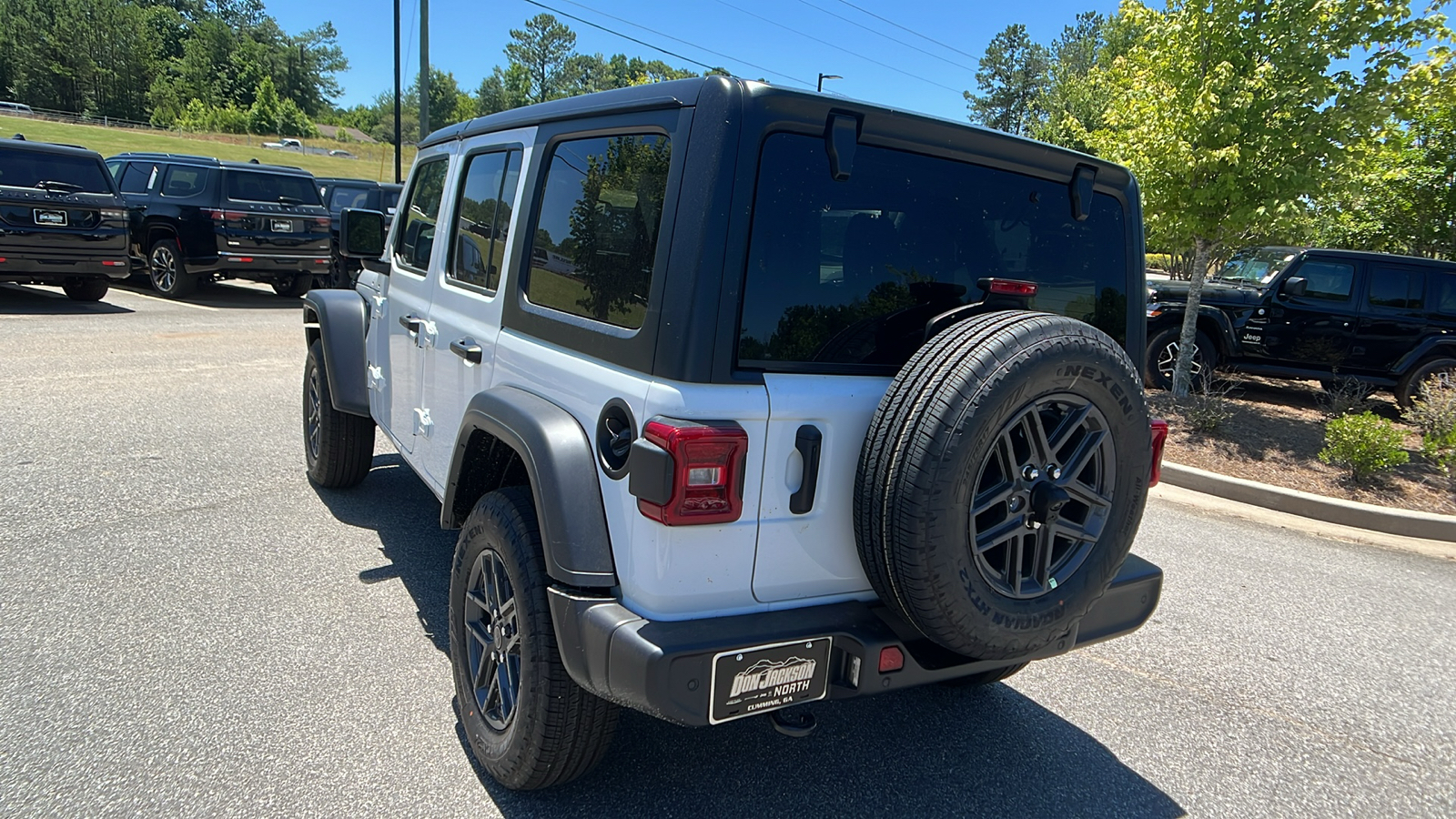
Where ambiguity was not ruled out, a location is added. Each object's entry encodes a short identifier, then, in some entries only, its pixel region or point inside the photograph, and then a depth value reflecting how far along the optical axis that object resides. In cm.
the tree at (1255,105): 744
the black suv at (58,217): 1078
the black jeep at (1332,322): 986
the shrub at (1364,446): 652
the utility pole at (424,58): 2159
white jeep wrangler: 211
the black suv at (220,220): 1306
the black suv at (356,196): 1653
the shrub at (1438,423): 685
